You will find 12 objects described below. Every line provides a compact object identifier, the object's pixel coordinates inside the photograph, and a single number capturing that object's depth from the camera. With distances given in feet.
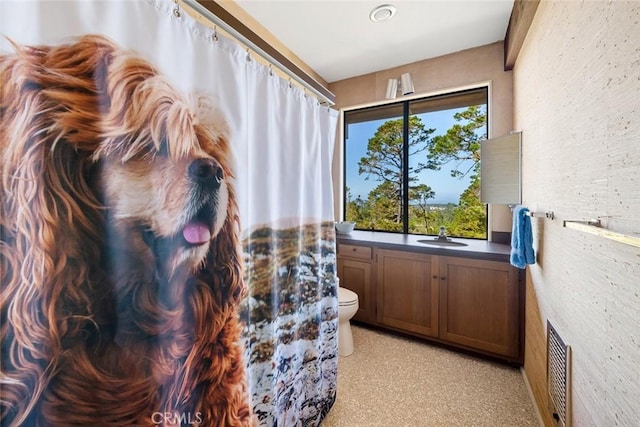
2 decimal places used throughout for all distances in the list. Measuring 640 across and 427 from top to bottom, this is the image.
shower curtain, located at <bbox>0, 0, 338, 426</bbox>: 2.07
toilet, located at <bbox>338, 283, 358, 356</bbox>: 6.82
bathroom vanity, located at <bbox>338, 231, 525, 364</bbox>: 6.30
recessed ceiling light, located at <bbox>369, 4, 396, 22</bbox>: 6.19
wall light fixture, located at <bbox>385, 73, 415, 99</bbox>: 8.64
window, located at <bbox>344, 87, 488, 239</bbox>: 8.70
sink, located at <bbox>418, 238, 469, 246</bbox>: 7.97
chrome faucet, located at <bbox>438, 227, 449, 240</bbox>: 8.46
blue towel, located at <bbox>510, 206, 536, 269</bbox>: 4.87
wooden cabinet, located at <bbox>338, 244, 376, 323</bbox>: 8.07
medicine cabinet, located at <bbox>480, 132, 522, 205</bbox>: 6.32
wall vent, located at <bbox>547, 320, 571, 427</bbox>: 3.54
